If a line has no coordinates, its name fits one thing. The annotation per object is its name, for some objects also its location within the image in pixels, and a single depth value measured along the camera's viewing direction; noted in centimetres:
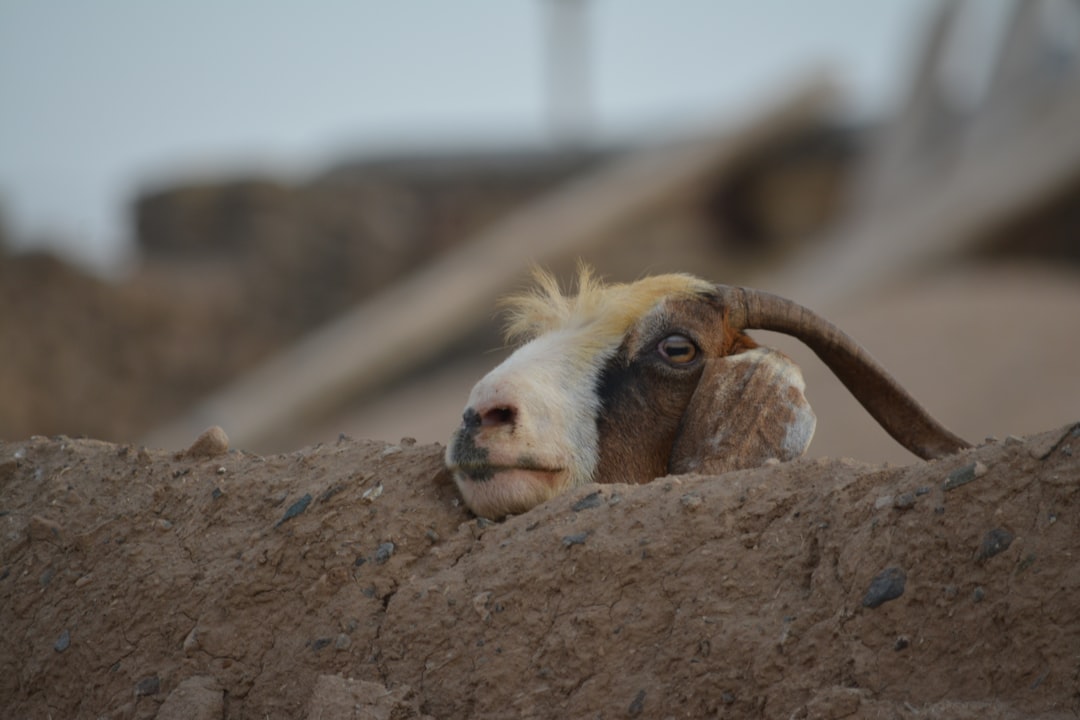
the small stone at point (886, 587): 810
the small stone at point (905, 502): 853
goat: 1109
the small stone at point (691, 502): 943
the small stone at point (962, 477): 837
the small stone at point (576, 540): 937
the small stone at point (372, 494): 1043
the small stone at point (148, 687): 940
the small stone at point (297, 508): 1028
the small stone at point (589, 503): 990
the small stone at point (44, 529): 1063
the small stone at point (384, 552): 996
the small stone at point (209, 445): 1161
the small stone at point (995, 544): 796
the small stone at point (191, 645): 962
